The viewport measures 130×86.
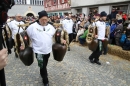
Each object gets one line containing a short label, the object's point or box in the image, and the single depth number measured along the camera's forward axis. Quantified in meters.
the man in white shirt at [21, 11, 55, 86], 3.27
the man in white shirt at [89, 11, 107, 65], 5.06
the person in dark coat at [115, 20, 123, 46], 6.90
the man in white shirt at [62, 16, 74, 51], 7.38
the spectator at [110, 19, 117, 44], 7.37
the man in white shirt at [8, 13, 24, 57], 5.61
